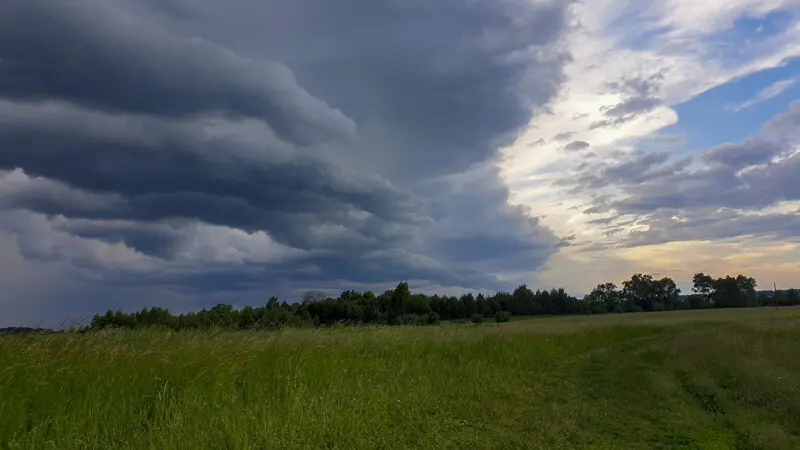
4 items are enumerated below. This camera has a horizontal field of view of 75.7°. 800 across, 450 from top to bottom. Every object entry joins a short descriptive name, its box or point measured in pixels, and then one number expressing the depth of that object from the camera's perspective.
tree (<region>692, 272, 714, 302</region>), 167.62
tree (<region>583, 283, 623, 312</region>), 154.70
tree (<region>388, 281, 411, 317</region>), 76.94
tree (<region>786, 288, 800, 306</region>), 116.97
